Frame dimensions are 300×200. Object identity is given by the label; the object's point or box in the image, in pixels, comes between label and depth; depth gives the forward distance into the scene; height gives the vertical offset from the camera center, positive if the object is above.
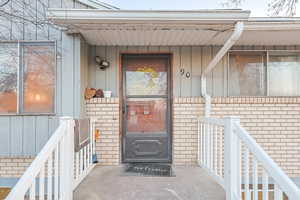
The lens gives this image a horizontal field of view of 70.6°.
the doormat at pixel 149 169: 3.38 -1.15
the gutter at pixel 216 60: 2.90 +0.70
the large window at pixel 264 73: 4.13 +0.57
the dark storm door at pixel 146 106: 4.10 -0.07
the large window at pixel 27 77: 3.50 +0.43
